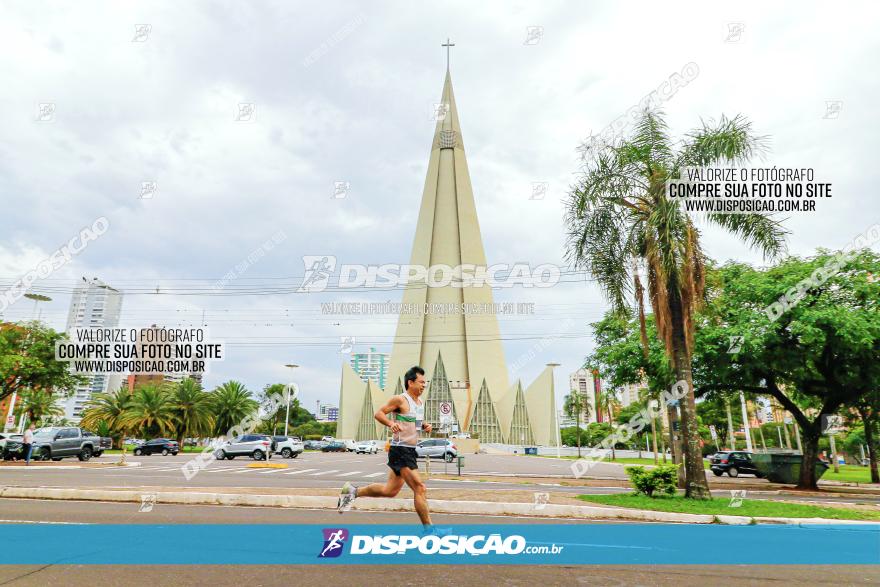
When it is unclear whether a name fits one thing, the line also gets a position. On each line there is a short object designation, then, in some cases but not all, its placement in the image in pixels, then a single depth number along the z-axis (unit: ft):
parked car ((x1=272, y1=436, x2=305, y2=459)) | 116.37
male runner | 17.46
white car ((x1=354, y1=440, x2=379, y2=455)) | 172.92
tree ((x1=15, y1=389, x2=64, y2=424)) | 124.00
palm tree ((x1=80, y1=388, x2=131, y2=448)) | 168.76
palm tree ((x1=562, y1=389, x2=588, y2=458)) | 265.30
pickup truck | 83.46
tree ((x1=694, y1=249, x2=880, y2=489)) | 53.26
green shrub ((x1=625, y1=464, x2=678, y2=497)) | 38.96
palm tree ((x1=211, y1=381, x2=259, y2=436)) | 189.78
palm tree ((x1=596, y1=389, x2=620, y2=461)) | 236.45
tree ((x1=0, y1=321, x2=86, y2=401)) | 84.64
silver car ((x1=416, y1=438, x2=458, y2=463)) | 103.14
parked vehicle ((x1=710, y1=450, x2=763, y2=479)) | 89.56
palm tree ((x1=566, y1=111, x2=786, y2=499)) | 38.86
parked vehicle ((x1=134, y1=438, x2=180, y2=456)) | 123.65
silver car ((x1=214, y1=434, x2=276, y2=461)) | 105.50
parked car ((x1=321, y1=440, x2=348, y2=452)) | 187.42
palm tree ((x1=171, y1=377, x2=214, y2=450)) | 171.42
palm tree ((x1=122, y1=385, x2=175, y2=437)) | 161.89
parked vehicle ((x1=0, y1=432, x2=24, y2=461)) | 81.71
